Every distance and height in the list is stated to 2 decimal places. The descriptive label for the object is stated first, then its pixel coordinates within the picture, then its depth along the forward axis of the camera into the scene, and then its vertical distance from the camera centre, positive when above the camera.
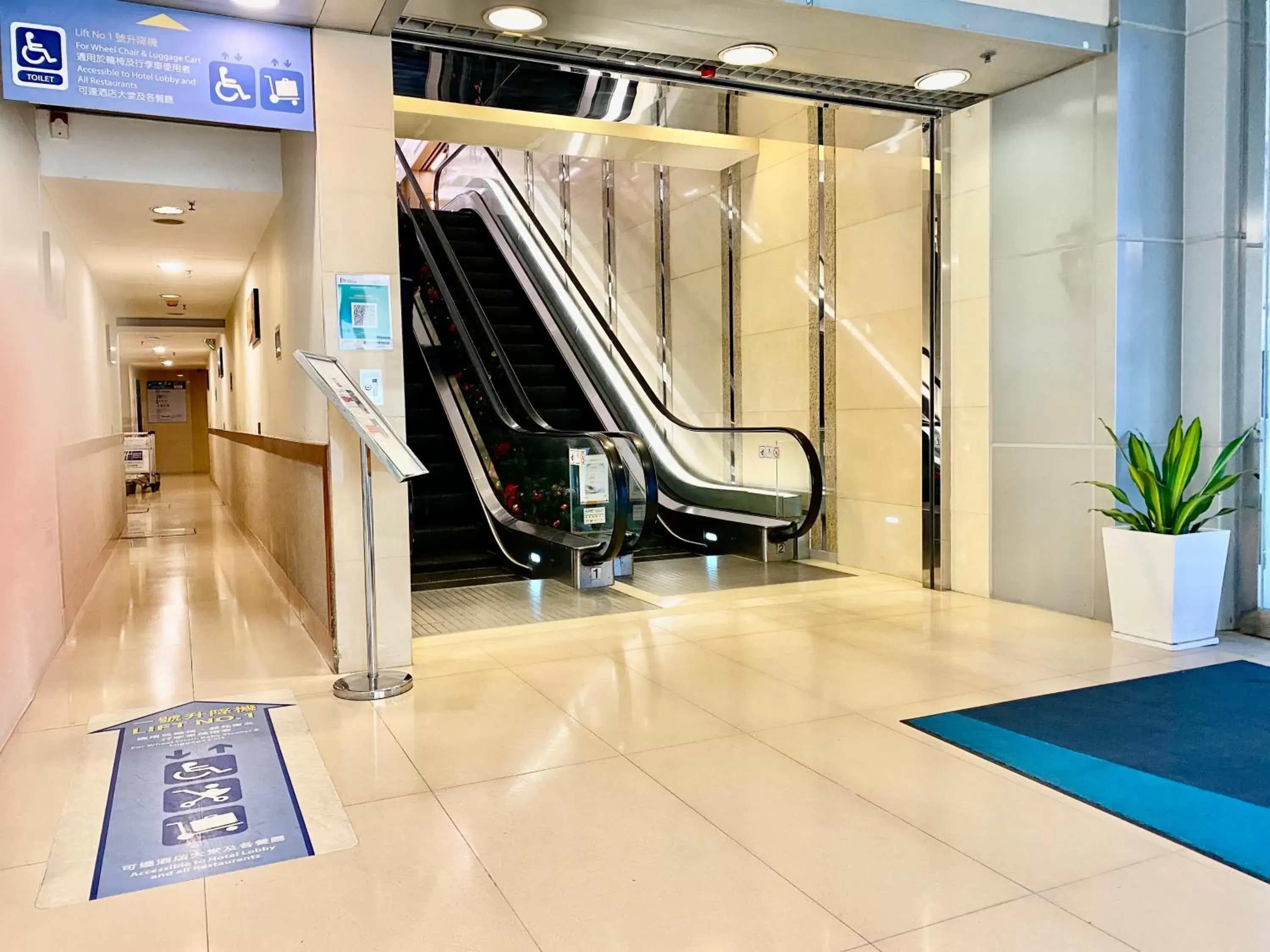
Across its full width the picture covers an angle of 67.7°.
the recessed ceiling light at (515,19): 4.14 +1.82
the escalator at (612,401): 7.08 +0.22
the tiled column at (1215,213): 4.71 +1.02
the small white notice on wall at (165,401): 23.20 +0.76
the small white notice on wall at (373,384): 4.13 +0.19
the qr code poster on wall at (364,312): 4.08 +0.51
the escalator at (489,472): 6.10 -0.32
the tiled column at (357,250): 4.03 +0.78
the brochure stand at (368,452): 3.64 -0.09
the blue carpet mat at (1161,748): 2.57 -1.09
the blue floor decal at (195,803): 2.45 -1.10
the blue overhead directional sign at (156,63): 3.55 +1.45
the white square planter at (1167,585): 4.37 -0.80
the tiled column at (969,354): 5.52 +0.39
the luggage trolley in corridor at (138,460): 14.37 -0.42
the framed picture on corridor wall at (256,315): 7.21 +0.89
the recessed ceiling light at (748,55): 4.64 +1.83
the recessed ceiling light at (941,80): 5.04 +1.83
